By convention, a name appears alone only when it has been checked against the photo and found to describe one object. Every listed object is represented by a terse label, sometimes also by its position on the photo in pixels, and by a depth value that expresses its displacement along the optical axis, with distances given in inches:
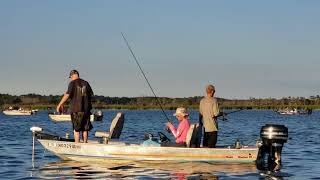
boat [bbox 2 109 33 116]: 4766.2
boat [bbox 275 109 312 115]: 4573.1
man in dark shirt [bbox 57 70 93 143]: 727.7
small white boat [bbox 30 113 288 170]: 685.3
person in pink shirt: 705.0
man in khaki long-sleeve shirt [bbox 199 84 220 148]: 715.4
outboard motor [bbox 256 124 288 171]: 676.1
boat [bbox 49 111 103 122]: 3009.4
